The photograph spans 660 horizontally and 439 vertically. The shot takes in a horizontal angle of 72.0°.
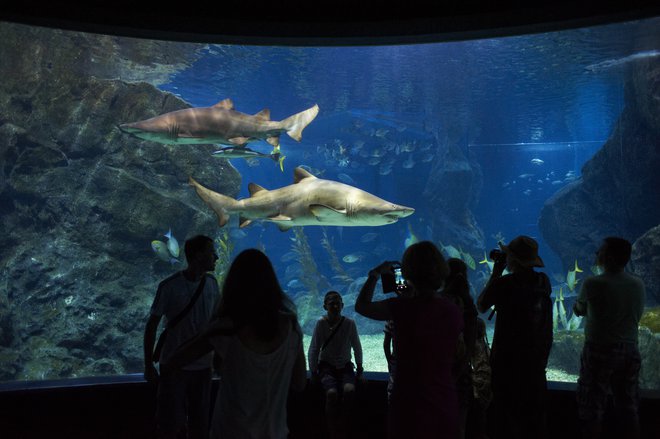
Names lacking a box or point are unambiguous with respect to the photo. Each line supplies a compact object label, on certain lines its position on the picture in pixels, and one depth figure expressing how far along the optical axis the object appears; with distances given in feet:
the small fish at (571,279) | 30.07
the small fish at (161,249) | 27.22
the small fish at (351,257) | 53.27
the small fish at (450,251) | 43.37
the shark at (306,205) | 15.74
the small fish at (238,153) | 20.65
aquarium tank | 25.13
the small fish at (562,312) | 31.04
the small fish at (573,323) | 31.60
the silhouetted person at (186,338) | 10.14
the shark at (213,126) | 17.37
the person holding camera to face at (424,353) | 7.00
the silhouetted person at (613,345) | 10.59
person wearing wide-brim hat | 9.81
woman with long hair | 6.25
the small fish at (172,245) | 26.04
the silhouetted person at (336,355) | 11.66
